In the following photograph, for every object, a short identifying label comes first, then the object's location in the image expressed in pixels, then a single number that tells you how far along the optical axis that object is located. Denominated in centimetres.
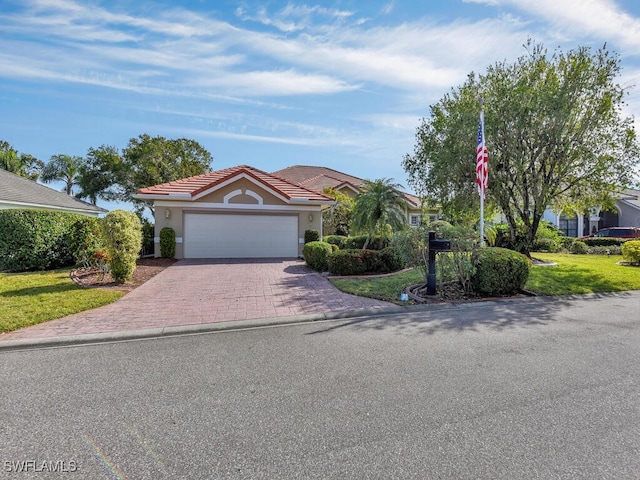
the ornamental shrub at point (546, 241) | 1930
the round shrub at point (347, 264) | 989
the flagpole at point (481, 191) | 790
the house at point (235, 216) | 1430
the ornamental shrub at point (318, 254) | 1084
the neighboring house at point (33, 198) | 1550
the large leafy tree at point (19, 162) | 2609
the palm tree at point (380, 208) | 1139
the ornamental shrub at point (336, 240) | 1459
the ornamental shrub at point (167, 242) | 1391
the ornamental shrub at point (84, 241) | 1059
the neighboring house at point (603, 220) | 2642
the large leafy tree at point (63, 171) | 2933
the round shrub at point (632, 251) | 1312
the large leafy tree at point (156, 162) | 2353
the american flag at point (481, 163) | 910
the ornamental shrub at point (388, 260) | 1034
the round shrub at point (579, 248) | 1906
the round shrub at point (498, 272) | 735
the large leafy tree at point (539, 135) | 1141
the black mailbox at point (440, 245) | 728
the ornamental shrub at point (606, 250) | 1838
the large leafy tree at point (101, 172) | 2539
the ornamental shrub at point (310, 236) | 1540
